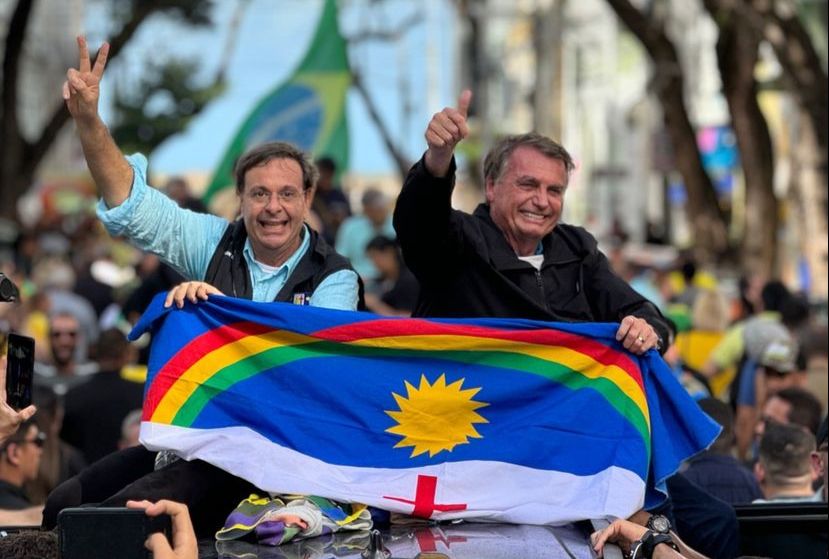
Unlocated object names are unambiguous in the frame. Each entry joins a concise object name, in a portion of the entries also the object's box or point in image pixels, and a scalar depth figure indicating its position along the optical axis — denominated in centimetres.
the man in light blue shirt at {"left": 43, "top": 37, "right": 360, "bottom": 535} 628
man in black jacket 643
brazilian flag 1831
